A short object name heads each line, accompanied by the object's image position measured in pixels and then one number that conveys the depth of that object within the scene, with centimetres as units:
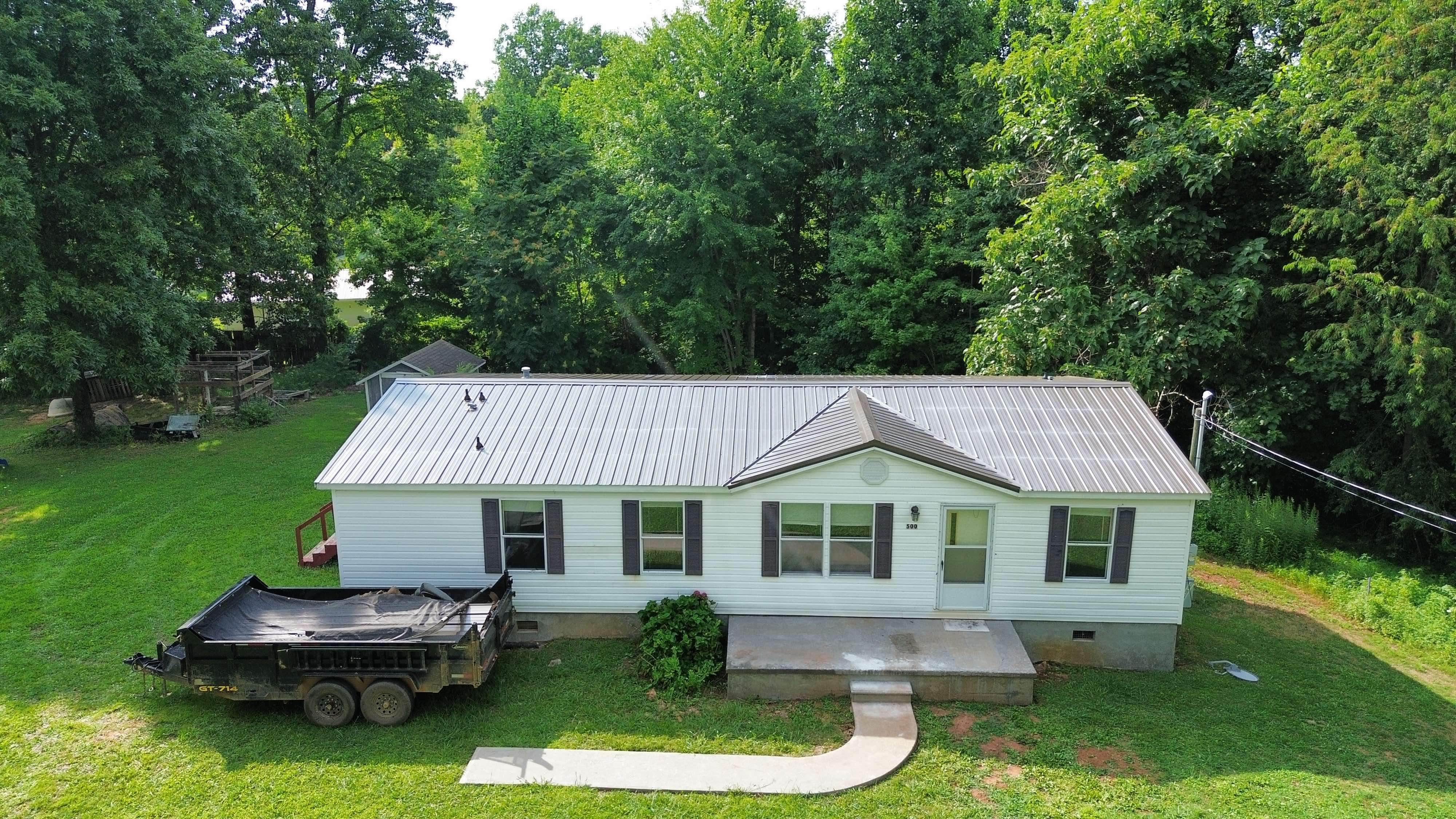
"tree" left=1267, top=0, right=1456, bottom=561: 1546
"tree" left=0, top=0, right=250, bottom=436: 1989
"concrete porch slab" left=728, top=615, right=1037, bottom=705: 1134
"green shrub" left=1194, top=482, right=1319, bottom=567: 1741
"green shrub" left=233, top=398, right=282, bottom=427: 2680
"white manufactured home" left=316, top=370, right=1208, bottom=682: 1229
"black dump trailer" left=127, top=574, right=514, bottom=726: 1055
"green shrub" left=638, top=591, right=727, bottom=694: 1161
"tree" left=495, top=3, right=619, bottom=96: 5603
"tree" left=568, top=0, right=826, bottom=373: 2745
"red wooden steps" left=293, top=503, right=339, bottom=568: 1562
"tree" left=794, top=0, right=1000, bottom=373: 2628
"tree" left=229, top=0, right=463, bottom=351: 3039
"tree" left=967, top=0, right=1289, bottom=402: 1855
